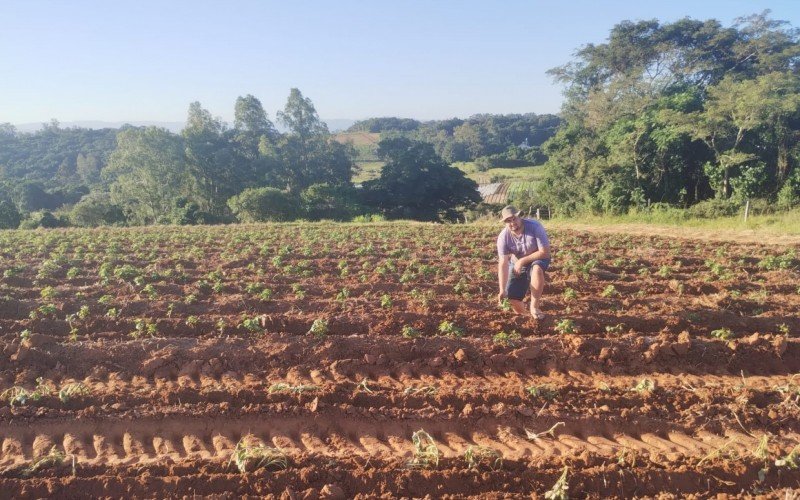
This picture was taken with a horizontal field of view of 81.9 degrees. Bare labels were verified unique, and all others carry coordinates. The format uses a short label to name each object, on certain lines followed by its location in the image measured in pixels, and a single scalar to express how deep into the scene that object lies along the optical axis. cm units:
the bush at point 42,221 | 2472
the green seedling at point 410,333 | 616
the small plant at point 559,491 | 339
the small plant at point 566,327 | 623
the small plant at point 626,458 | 376
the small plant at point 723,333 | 598
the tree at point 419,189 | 3322
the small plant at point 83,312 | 704
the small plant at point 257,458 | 381
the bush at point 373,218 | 2497
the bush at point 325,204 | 2978
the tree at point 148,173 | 3089
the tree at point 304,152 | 3741
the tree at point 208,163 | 3312
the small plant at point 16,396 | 476
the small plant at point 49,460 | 385
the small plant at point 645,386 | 483
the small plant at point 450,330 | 628
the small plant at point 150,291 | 826
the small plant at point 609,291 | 782
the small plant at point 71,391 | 476
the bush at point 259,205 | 2730
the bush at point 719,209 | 1798
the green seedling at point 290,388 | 484
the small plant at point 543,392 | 473
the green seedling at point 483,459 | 379
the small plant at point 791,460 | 364
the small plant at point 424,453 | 381
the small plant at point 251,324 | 650
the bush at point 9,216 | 2705
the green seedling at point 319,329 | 636
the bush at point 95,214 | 2869
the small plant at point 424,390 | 482
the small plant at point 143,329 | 648
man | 612
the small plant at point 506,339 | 579
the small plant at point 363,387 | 488
